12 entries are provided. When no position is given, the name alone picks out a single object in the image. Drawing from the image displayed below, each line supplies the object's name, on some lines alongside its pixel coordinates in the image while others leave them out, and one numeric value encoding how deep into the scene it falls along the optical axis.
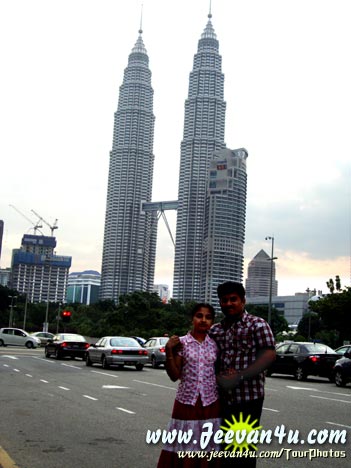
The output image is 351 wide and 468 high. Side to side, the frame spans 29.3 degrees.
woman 4.69
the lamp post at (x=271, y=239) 52.83
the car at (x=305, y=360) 23.42
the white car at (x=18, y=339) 49.03
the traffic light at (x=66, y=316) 43.59
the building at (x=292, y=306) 182.62
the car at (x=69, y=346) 32.19
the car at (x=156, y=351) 28.50
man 4.71
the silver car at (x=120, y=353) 25.34
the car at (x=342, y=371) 20.64
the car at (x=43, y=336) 53.00
